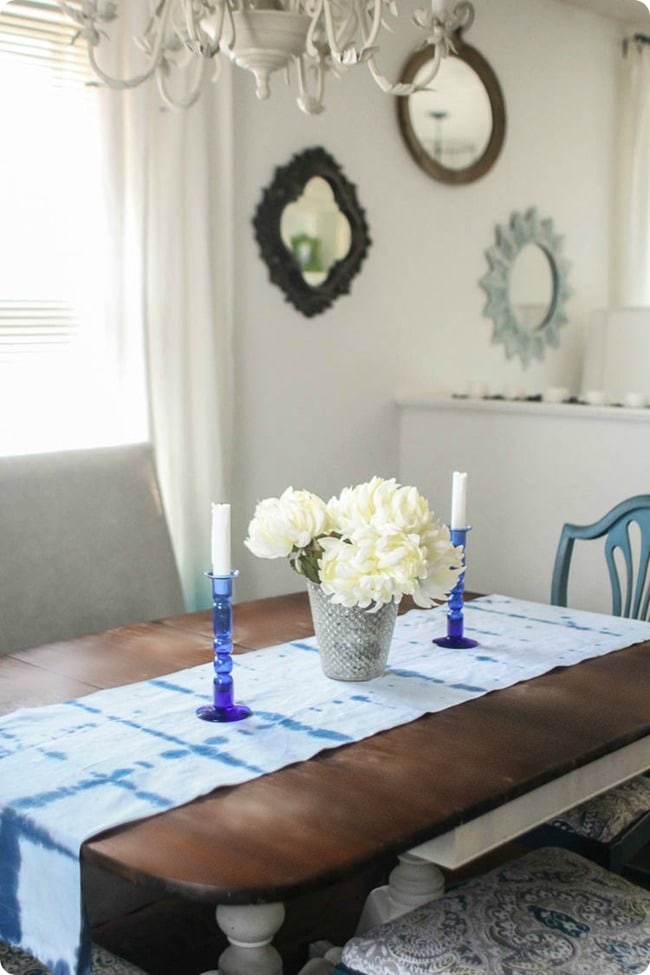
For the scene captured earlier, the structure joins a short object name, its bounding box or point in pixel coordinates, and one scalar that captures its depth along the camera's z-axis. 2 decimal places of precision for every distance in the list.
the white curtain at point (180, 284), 3.42
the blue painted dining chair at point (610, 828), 2.15
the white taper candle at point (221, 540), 1.84
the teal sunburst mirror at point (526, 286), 4.86
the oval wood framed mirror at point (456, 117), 4.43
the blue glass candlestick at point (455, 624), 2.32
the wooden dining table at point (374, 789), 1.39
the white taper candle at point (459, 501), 2.32
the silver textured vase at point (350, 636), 2.02
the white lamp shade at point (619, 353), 4.97
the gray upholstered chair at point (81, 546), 2.67
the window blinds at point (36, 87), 3.20
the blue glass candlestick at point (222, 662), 1.86
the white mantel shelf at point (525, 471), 3.87
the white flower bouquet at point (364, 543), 1.92
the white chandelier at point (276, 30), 1.87
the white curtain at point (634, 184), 5.36
